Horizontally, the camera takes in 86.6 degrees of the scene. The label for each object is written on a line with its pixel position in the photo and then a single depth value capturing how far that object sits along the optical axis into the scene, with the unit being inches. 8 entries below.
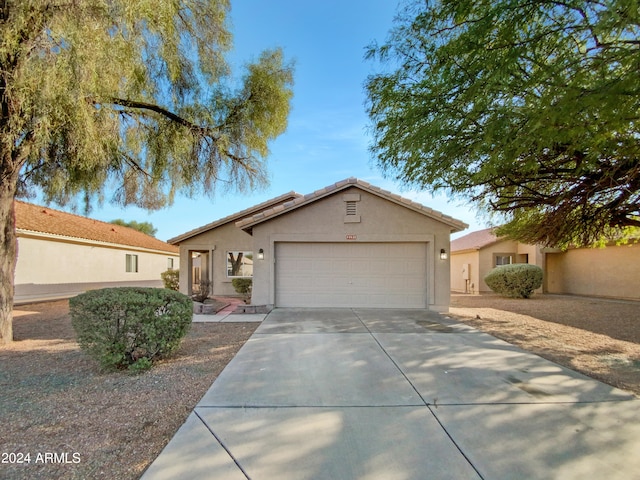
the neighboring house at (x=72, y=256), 561.9
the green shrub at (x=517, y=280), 634.2
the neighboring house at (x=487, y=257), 793.6
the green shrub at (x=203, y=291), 507.1
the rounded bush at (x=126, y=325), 191.9
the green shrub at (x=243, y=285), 577.0
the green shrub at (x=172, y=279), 647.1
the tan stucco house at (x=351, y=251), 432.1
